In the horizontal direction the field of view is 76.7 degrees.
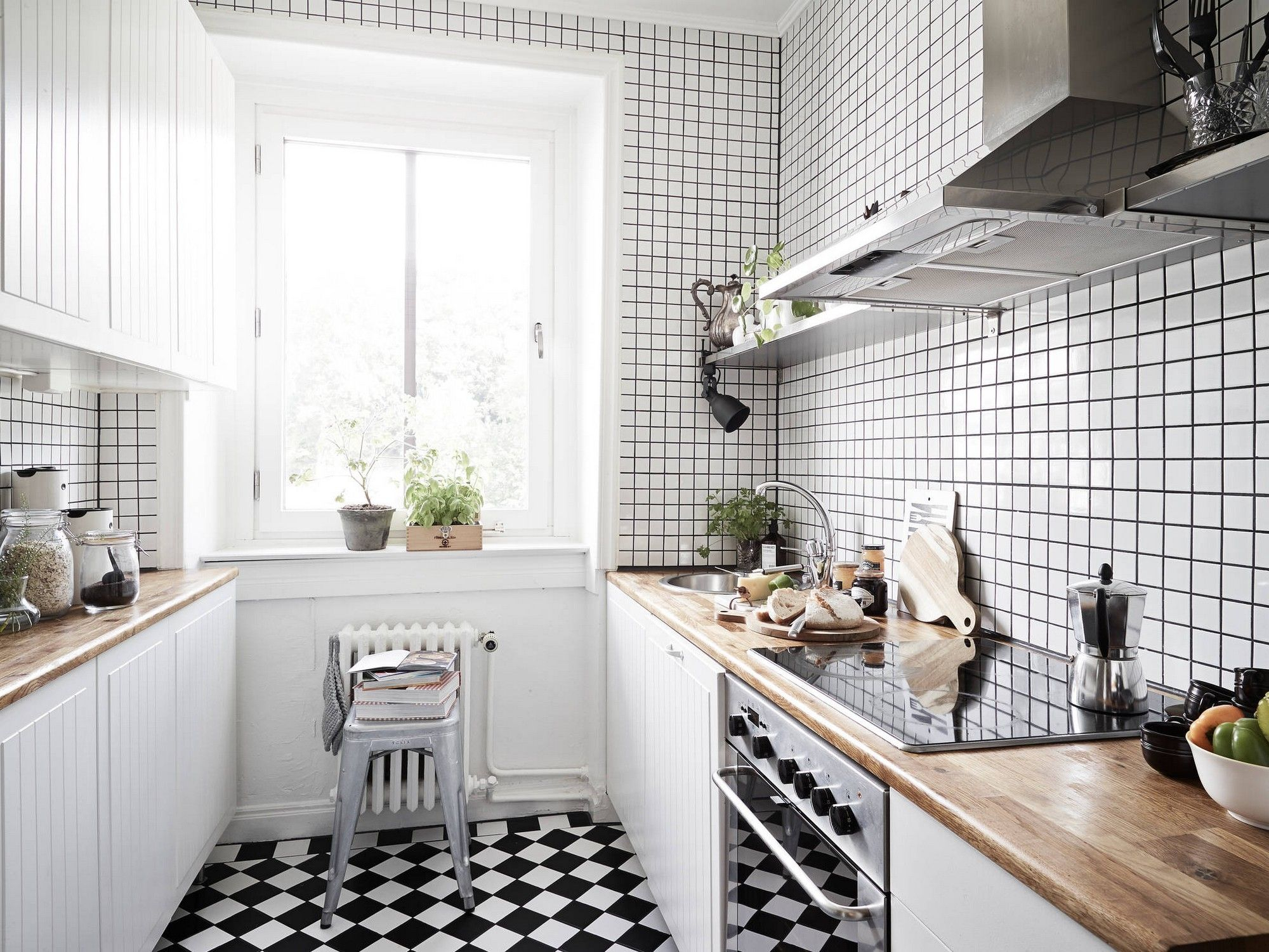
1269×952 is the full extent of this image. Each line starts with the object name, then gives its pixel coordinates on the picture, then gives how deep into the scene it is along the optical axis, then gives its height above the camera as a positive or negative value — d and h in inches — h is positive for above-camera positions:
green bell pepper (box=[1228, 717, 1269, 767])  31.3 -10.7
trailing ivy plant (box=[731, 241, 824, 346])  84.1 +20.8
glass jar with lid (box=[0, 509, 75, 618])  65.0 -7.7
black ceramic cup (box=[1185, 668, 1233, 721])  39.3 -11.2
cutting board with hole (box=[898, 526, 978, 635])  68.6 -10.0
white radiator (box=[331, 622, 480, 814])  99.6 -30.7
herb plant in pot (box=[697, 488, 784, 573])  103.0 -7.0
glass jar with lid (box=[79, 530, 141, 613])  71.5 -9.8
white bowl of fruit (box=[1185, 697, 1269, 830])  31.2 -11.7
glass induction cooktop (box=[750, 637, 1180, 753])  42.7 -14.0
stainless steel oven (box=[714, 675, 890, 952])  41.5 -22.3
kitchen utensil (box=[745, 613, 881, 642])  64.7 -13.5
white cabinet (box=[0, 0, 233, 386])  50.7 +22.6
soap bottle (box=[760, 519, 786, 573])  97.4 -10.4
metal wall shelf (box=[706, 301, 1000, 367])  69.2 +13.6
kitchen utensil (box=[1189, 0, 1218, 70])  41.1 +22.8
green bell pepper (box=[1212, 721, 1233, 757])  32.4 -10.9
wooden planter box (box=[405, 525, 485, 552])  106.3 -9.7
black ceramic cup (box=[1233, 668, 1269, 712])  36.1 -9.8
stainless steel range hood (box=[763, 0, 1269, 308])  40.1 +14.0
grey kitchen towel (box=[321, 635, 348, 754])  96.3 -29.4
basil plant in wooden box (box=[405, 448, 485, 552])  106.7 -6.5
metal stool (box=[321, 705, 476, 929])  87.7 -34.1
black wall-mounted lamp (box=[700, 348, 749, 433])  99.0 +7.2
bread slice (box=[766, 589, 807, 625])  68.8 -11.9
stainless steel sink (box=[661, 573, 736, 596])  101.4 -14.7
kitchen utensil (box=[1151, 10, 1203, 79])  42.9 +22.2
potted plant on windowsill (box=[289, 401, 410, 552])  111.5 +3.2
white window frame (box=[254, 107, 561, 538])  110.0 +25.9
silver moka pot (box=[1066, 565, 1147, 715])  43.6 -9.7
